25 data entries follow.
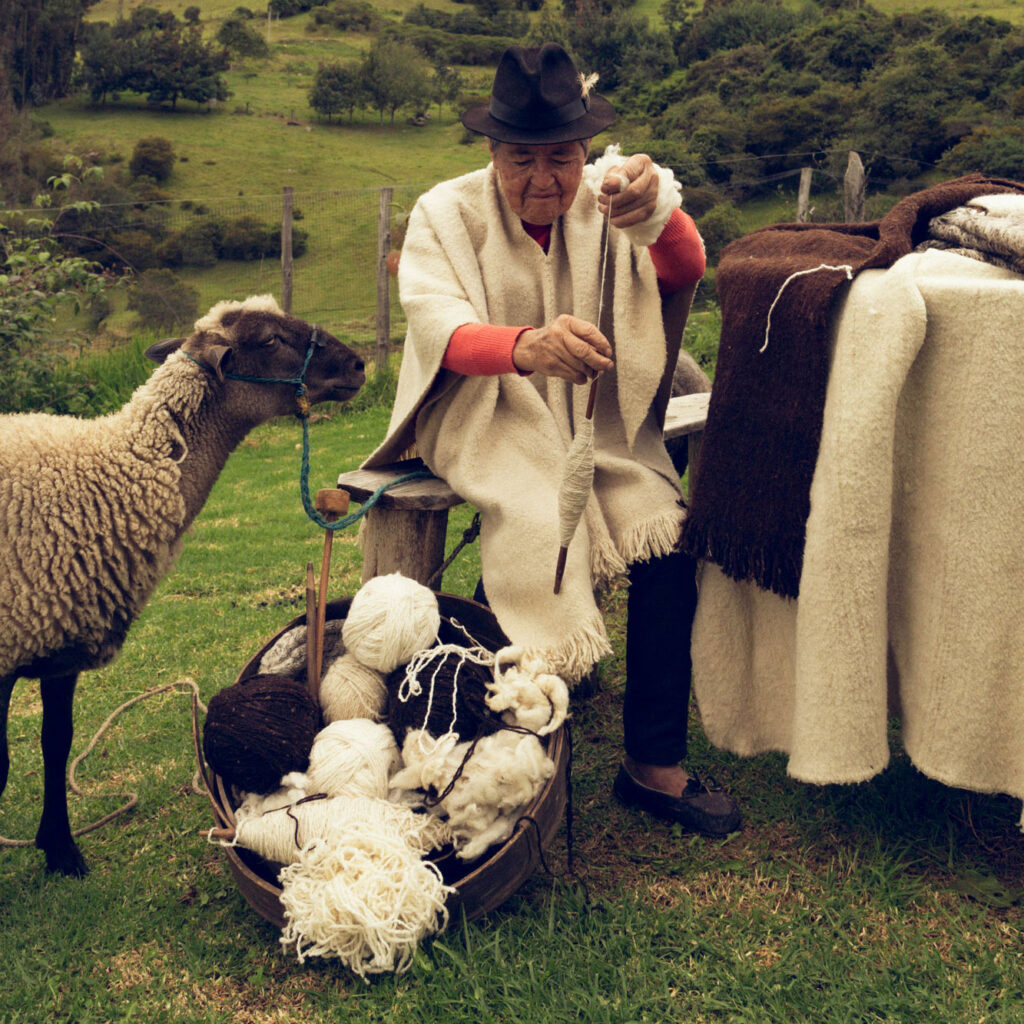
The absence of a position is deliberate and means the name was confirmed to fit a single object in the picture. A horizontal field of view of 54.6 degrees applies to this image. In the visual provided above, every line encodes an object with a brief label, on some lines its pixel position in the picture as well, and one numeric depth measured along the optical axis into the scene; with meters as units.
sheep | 2.55
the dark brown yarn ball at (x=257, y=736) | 2.40
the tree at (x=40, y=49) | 34.81
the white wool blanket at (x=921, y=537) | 2.14
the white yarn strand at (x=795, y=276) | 2.30
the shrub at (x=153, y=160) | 27.86
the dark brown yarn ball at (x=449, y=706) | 2.50
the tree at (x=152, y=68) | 35.47
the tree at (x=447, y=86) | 38.81
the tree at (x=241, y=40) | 43.62
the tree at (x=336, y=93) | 37.75
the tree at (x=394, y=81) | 37.62
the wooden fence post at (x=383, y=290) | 11.02
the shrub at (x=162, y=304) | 14.71
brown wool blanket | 2.35
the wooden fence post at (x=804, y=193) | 10.12
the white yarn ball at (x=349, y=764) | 2.40
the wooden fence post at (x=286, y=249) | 11.09
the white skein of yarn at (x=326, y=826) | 2.27
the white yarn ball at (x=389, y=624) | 2.60
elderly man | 2.55
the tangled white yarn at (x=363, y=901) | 2.13
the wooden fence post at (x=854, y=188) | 9.47
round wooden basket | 2.28
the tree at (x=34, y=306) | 7.34
